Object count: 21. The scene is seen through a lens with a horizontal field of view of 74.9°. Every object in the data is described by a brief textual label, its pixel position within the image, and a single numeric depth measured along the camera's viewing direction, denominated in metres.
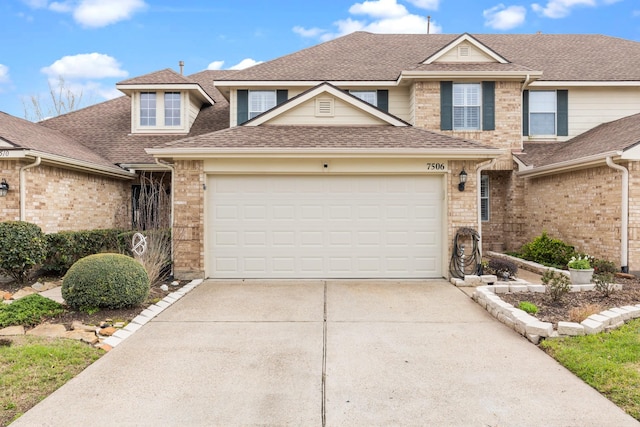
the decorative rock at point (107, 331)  5.64
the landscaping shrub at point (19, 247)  8.23
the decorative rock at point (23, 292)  7.84
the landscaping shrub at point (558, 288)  6.82
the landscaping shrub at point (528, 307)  6.26
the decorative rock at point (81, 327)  5.71
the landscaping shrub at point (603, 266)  9.34
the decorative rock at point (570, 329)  5.46
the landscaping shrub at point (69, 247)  9.23
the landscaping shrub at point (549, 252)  10.54
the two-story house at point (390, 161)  9.37
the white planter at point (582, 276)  8.06
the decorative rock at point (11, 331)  5.58
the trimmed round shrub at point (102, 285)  6.29
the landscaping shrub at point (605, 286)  7.23
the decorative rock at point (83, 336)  5.40
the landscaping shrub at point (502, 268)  9.35
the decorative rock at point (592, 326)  5.50
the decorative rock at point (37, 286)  8.50
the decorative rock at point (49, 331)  5.53
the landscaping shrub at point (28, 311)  5.92
